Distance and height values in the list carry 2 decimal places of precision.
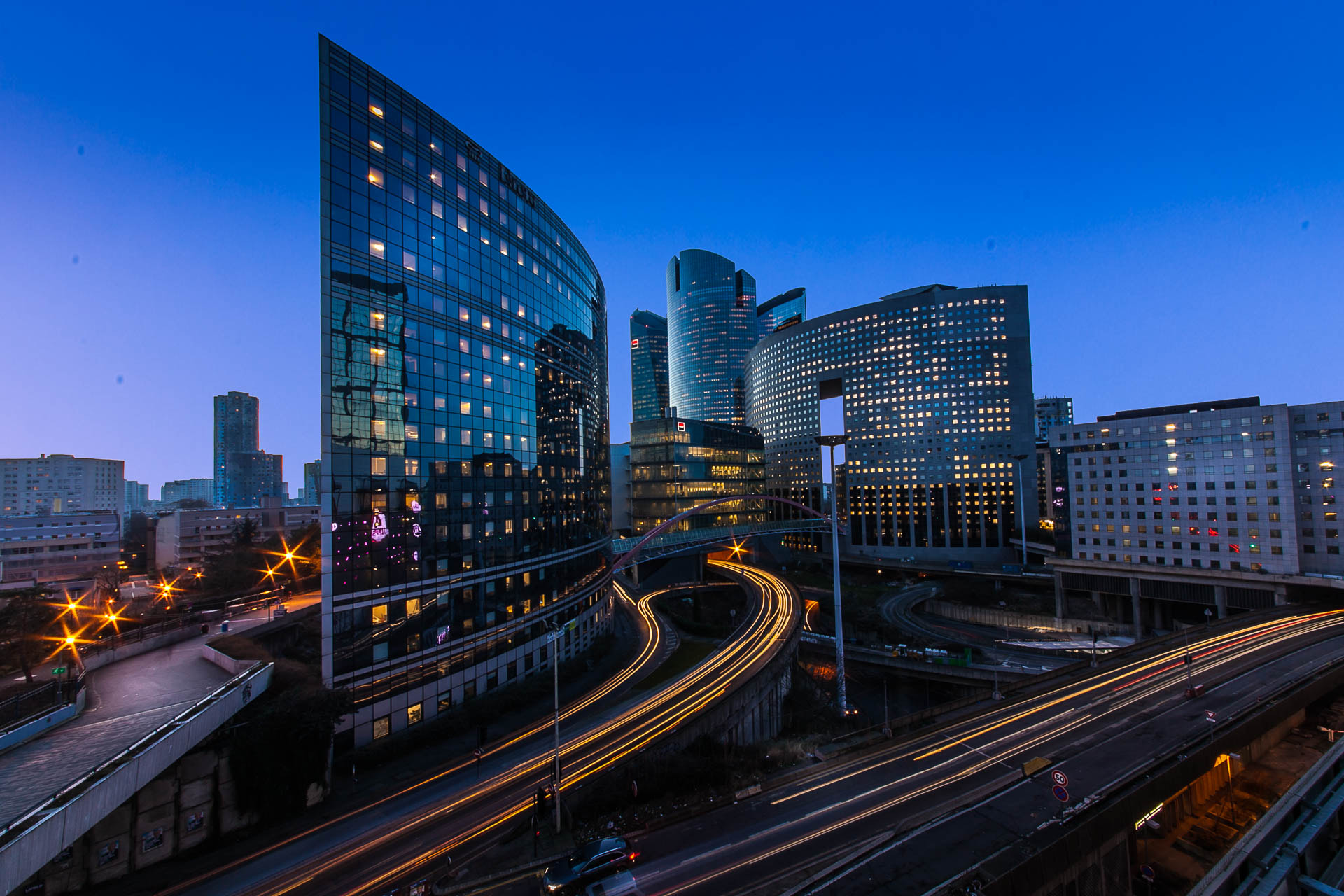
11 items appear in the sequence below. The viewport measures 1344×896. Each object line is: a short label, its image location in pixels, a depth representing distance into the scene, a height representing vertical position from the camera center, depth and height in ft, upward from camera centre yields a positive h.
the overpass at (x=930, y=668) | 174.09 -74.54
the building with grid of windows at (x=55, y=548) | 281.95 -39.91
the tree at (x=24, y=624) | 88.75 -25.99
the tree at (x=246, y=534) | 260.83 -31.66
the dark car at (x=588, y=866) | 60.34 -48.16
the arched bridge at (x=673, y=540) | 247.11 -44.00
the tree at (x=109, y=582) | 204.39 -47.79
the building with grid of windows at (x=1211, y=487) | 221.46 -17.92
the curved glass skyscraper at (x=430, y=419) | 114.73 +12.68
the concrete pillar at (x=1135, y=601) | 246.88 -71.63
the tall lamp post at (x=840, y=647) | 139.55 -51.90
